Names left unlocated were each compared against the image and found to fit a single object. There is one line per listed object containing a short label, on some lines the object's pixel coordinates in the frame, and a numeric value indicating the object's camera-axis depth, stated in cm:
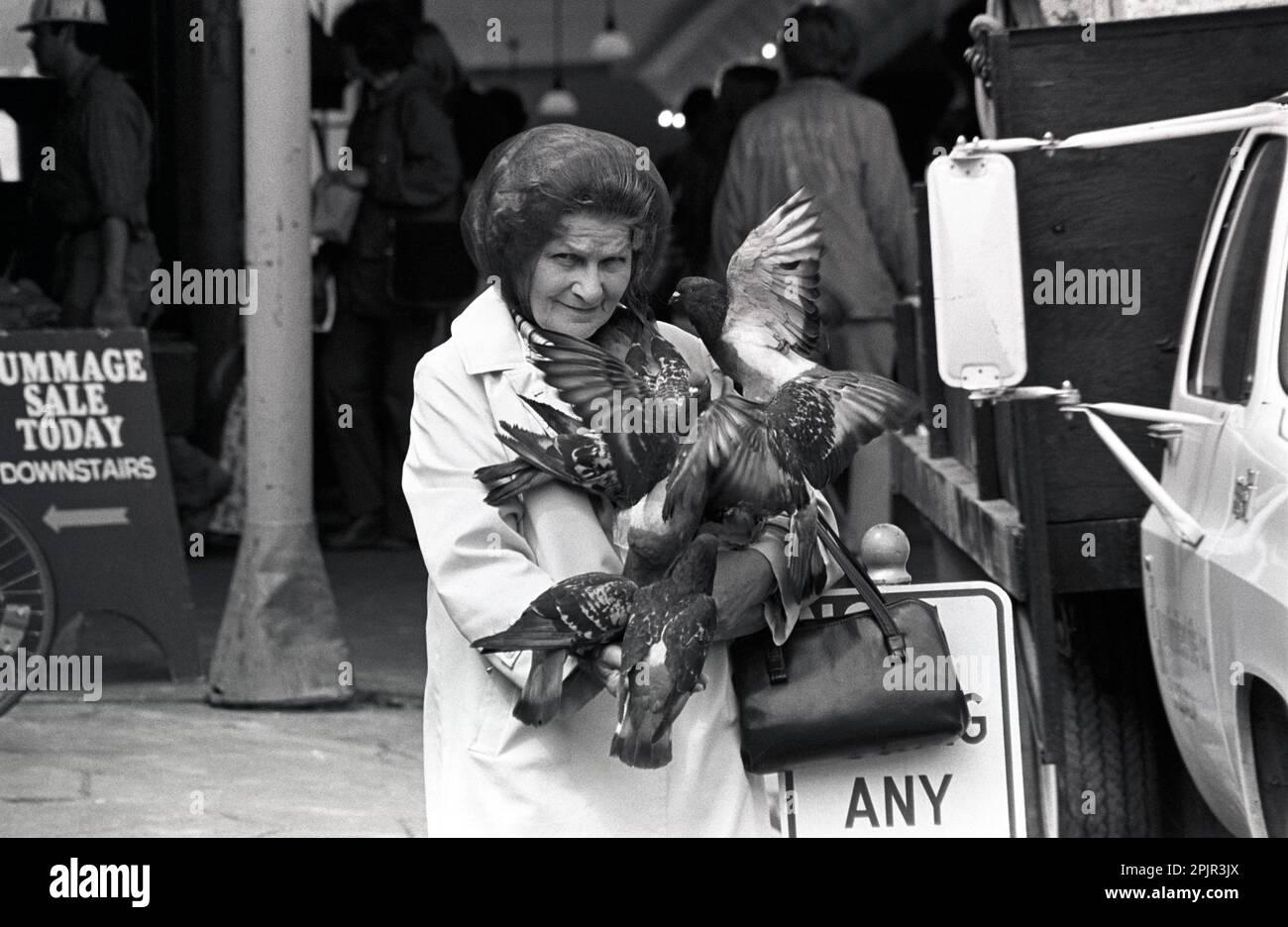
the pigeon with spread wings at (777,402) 304
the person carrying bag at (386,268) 1046
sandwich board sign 723
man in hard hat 896
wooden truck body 492
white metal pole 720
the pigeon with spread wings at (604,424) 304
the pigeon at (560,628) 301
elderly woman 317
